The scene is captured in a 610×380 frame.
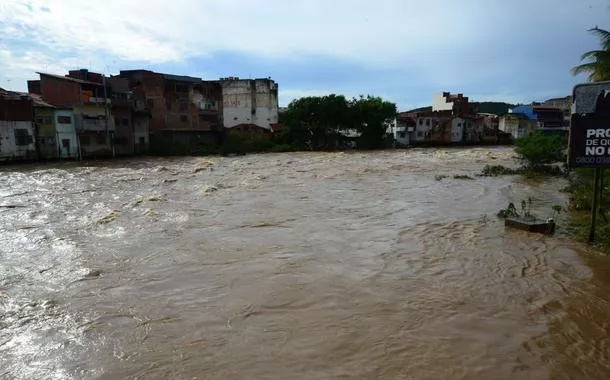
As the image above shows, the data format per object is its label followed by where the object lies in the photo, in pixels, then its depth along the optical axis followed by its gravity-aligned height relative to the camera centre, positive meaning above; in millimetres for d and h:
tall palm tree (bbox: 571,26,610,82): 18672 +3123
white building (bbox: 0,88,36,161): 34294 +899
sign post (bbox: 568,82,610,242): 7938 +98
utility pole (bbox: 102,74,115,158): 41375 +2503
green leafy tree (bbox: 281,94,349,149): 53781 +2147
